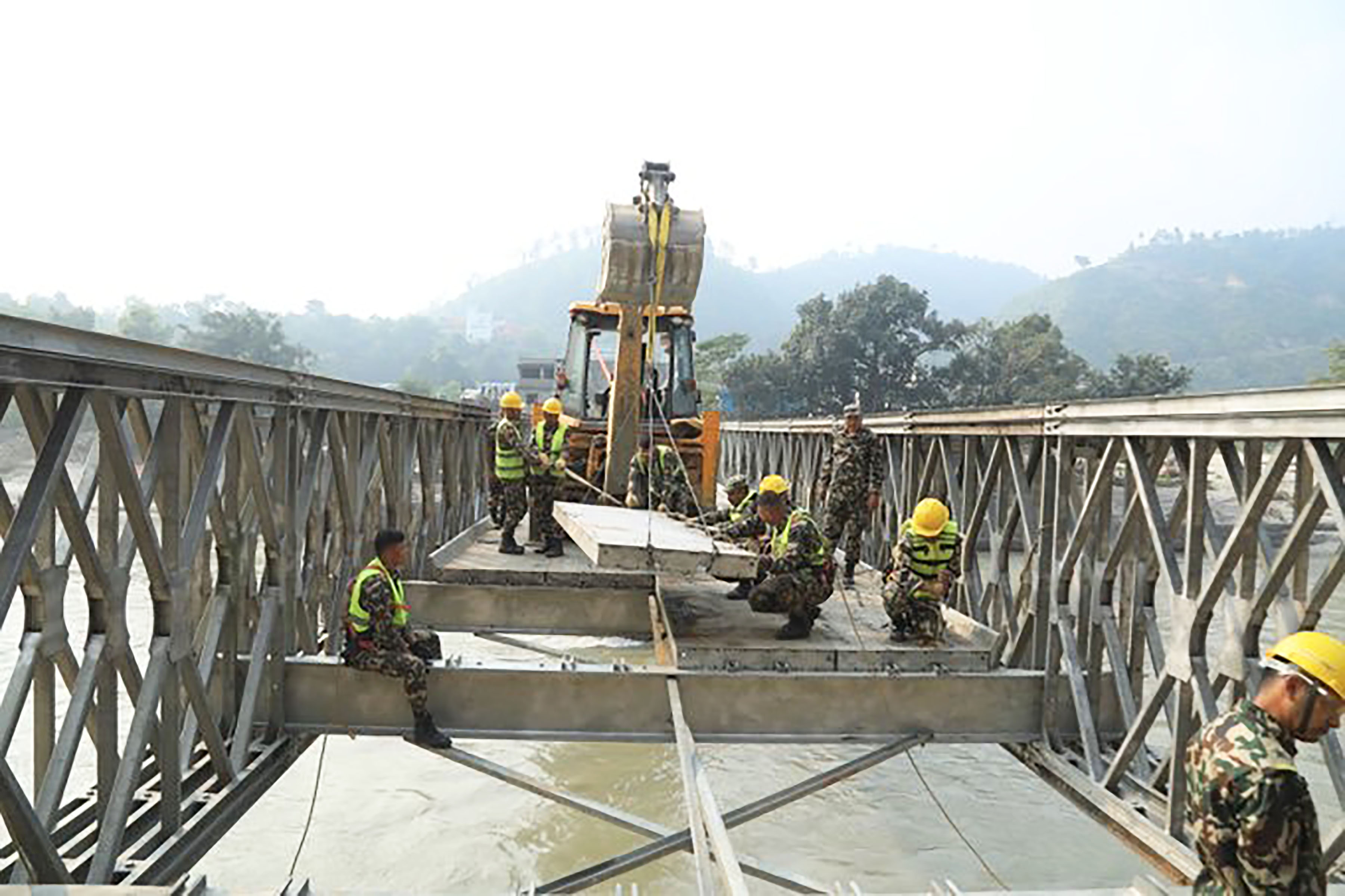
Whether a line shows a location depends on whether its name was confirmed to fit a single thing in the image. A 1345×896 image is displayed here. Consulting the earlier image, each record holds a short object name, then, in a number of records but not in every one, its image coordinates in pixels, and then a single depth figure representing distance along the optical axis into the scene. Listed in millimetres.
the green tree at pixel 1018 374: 46094
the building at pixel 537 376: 66938
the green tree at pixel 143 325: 73000
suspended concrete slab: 5887
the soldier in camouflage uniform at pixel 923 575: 6340
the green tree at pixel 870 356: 46125
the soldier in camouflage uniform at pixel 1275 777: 2865
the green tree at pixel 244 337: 68938
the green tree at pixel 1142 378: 43781
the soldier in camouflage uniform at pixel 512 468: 9539
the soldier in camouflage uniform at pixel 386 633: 5164
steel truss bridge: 3629
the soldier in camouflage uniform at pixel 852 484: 8695
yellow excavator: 8617
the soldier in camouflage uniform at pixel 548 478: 9688
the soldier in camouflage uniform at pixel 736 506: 8219
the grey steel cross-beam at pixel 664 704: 5367
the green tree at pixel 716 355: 55688
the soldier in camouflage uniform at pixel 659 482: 9617
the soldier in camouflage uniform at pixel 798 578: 6457
